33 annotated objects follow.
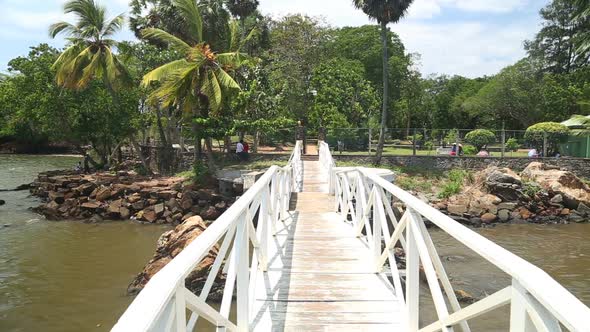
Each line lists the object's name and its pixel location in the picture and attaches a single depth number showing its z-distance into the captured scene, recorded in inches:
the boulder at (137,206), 799.7
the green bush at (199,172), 847.7
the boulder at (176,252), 378.6
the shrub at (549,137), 1056.2
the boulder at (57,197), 846.6
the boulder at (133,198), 809.5
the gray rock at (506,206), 811.5
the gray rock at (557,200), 836.5
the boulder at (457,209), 796.0
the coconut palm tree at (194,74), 772.0
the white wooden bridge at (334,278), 78.6
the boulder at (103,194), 828.0
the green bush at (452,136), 1078.6
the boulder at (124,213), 780.6
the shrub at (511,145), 1050.1
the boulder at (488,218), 779.4
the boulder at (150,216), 757.3
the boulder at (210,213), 741.3
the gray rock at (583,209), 814.5
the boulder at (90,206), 797.9
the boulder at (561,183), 838.5
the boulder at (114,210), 783.1
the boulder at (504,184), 842.8
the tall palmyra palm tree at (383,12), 956.0
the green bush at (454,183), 878.9
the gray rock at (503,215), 793.2
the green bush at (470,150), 1083.3
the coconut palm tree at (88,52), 927.7
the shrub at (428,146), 1053.8
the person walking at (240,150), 1004.9
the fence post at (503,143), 1045.7
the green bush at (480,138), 1066.1
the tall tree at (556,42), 1660.9
